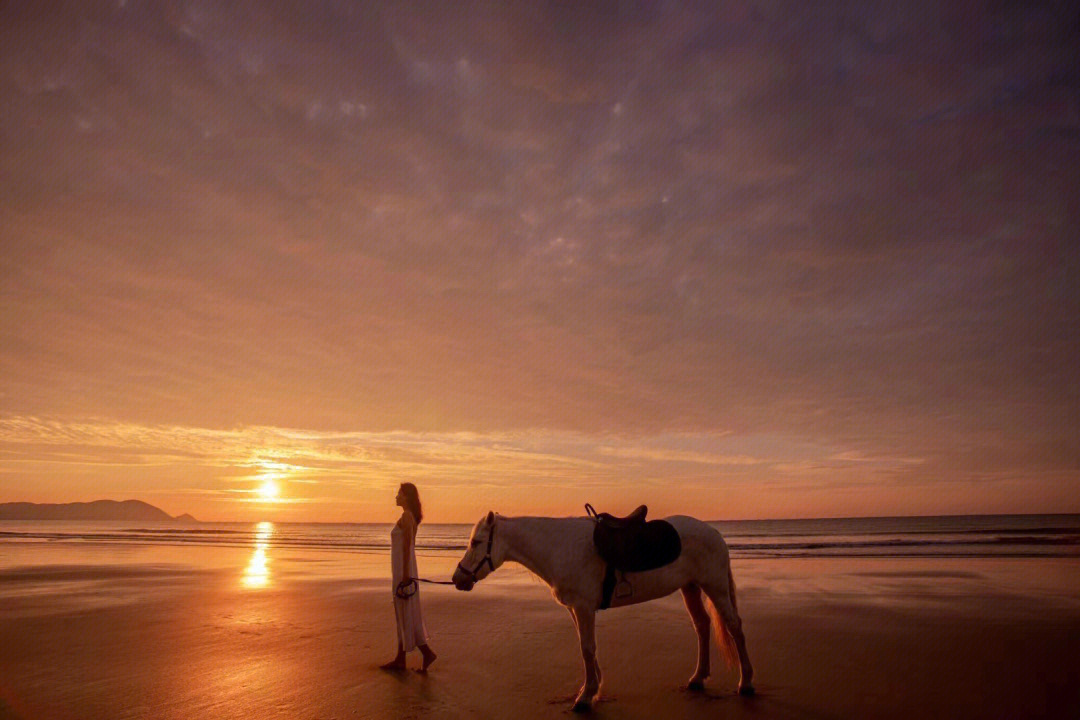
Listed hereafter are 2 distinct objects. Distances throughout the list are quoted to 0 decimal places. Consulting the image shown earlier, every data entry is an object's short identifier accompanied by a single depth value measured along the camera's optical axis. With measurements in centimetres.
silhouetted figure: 613
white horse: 521
